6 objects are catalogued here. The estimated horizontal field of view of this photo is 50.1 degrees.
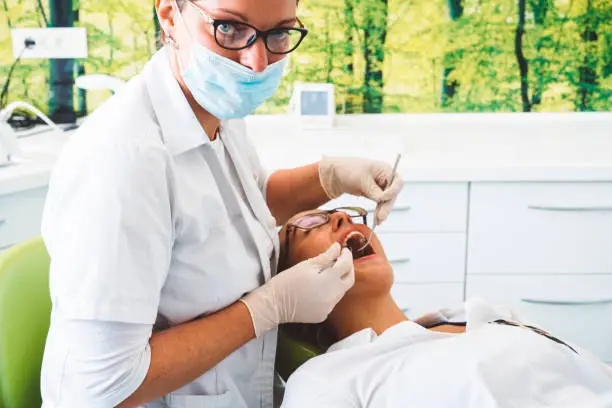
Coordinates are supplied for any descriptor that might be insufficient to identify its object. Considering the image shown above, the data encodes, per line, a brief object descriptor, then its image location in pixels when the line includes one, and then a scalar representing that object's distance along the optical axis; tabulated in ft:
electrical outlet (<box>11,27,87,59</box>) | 8.49
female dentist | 3.06
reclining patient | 3.83
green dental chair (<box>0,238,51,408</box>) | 3.49
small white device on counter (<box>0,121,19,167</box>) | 6.75
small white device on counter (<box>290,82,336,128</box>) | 8.42
